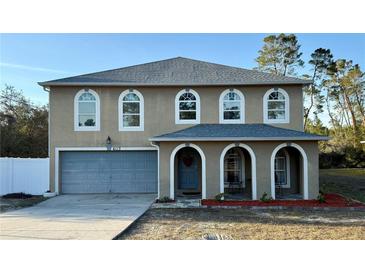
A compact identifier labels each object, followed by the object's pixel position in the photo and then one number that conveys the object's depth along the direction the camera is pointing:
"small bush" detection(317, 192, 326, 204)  12.84
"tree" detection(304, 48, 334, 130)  35.22
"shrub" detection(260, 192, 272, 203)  12.92
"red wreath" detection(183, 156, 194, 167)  16.38
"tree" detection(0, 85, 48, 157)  22.75
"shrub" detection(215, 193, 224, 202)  13.05
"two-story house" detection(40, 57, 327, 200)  15.95
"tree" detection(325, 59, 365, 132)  35.34
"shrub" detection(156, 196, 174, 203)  13.51
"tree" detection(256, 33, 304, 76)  33.66
